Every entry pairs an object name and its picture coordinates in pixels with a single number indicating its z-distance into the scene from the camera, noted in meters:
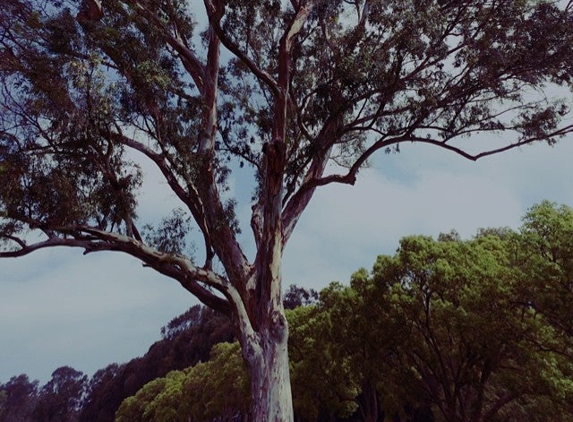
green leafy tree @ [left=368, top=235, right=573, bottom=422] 11.35
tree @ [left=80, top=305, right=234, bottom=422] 49.41
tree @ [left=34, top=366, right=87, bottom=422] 67.38
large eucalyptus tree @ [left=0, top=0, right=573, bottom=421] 8.20
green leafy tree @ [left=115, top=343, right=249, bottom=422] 27.09
